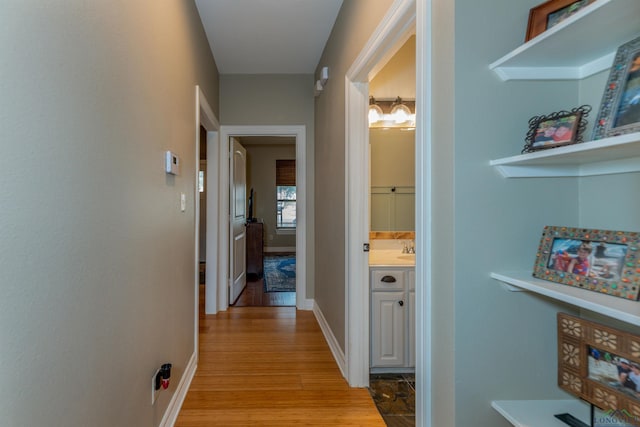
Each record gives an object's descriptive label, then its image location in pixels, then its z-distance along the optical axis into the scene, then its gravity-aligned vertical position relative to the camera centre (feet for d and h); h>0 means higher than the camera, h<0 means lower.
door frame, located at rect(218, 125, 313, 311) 12.35 +0.54
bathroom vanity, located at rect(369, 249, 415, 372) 7.73 -2.20
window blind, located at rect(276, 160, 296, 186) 26.45 +3.33
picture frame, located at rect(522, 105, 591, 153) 2.93 +0.78
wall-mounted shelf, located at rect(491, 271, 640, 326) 2.26 -0.60
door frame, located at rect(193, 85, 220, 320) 11.84 +0.07
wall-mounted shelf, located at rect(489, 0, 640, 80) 2.48 +1.47
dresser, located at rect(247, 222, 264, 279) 18.40 -1.83
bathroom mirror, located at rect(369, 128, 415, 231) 9.92 +0.66
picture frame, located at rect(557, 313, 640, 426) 2.62 -1.25
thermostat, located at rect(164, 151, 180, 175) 5.86 +0.90
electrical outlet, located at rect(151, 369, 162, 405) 5.17 -2.61
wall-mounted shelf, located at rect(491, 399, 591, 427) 3.19 -1.89
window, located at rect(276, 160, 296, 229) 26.50 +1.66
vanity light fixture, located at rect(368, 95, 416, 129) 10.05 +2.94
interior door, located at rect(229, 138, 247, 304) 13.07 -0.26
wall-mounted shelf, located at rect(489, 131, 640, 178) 2.39 +0.50
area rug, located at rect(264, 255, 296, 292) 16.49 -3.30
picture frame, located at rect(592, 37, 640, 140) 2.43 +0.87
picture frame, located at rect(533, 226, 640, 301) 2.52 -0.35
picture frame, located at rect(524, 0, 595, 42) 3.03 +1.87
